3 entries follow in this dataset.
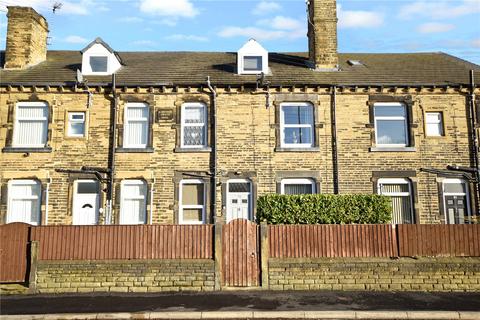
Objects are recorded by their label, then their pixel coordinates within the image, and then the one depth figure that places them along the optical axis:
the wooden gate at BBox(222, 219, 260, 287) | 11.38
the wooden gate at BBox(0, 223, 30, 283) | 11.48
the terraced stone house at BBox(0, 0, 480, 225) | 16.66
